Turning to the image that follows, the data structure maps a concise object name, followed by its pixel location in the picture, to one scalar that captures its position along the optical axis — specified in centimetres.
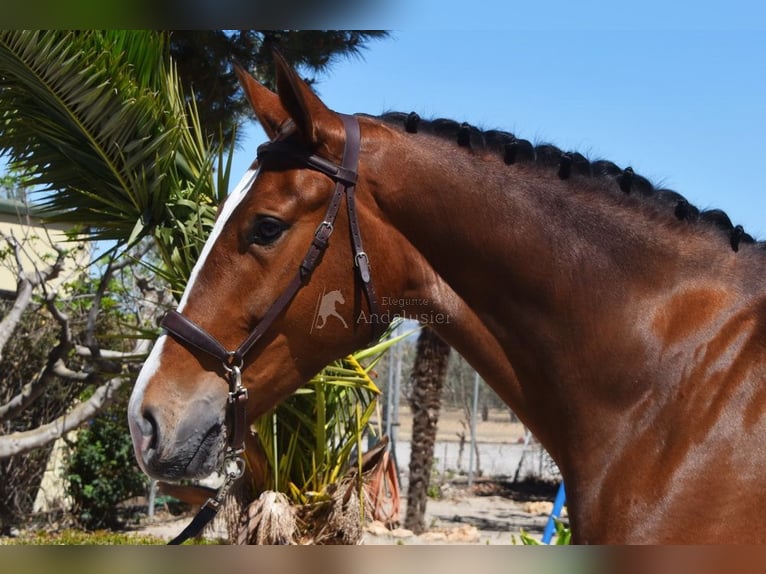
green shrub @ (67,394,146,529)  1150
